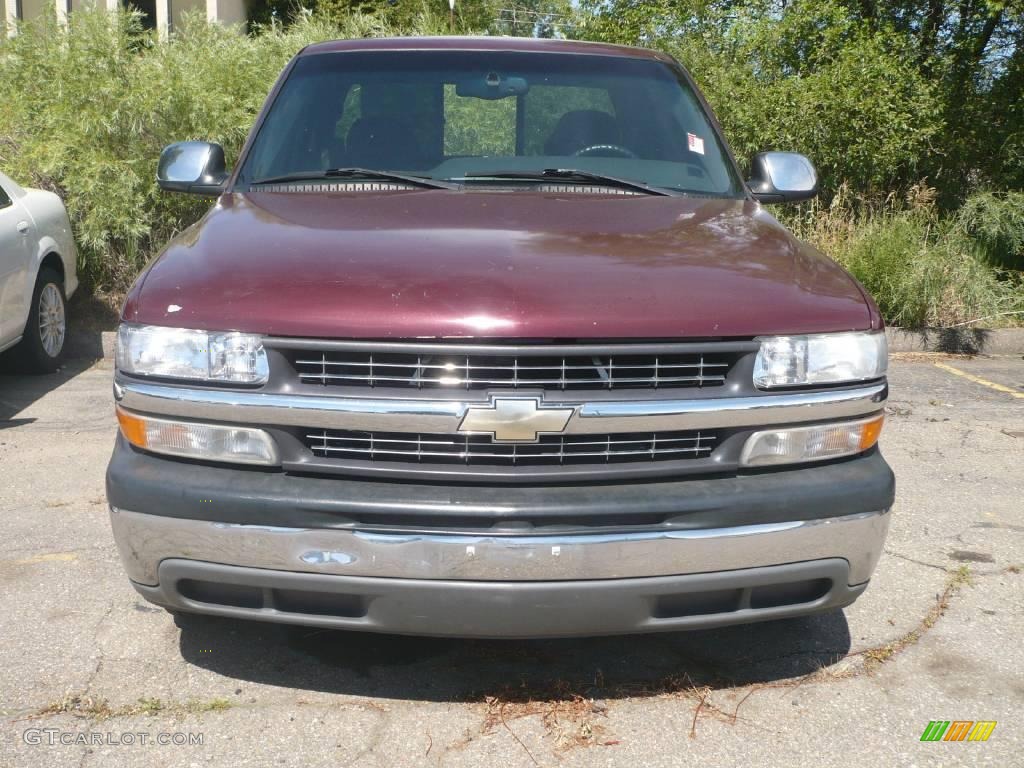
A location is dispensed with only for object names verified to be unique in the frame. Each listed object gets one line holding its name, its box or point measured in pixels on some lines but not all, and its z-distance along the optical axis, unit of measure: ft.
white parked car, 22.27
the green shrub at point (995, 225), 32.48
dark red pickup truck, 8.93
